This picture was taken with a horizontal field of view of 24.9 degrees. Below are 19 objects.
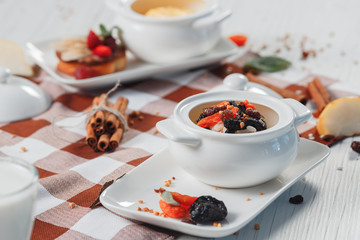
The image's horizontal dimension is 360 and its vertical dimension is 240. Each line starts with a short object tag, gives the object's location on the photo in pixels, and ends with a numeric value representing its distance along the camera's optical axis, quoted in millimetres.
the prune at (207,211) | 698
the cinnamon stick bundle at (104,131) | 903
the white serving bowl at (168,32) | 1071
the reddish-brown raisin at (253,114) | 763
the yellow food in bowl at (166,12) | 1099
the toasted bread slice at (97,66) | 1050
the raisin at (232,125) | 745
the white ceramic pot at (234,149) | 735
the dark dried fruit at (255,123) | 751
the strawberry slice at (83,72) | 1042
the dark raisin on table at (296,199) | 778
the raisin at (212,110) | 770
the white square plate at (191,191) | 706
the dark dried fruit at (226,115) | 752
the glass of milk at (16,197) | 623
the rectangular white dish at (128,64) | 1047
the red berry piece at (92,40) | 1054
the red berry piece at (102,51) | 1047
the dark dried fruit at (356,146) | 880
